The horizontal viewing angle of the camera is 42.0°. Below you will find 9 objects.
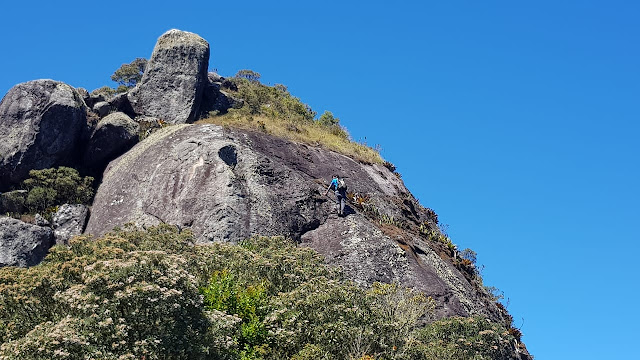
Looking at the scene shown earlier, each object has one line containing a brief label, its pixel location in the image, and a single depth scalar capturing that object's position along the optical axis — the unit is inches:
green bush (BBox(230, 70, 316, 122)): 2033.7
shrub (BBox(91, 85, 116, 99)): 2286.9
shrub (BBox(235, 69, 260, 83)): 3147.1
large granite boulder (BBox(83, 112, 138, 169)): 1743.4
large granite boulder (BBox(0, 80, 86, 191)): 1686.8
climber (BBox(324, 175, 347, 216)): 1503.4
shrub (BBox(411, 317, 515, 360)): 1080.2
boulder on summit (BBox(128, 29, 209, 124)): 1885.3
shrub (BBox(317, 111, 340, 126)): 2380.7
